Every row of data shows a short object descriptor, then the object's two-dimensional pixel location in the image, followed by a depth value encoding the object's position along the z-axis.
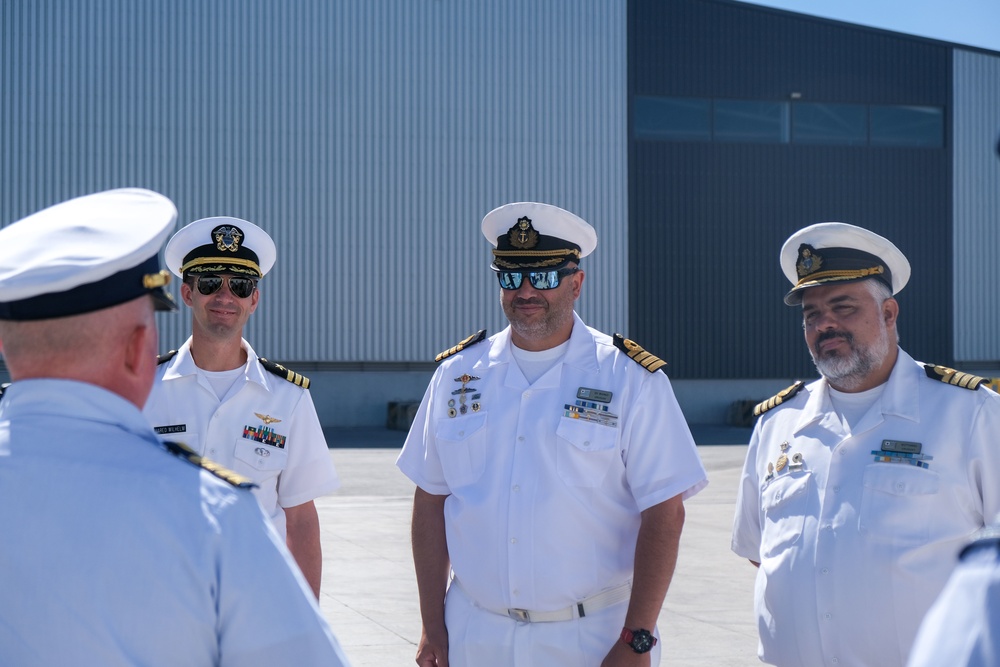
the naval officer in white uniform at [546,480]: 3.65
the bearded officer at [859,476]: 3.55
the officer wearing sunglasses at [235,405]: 4.29
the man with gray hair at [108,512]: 1.72
